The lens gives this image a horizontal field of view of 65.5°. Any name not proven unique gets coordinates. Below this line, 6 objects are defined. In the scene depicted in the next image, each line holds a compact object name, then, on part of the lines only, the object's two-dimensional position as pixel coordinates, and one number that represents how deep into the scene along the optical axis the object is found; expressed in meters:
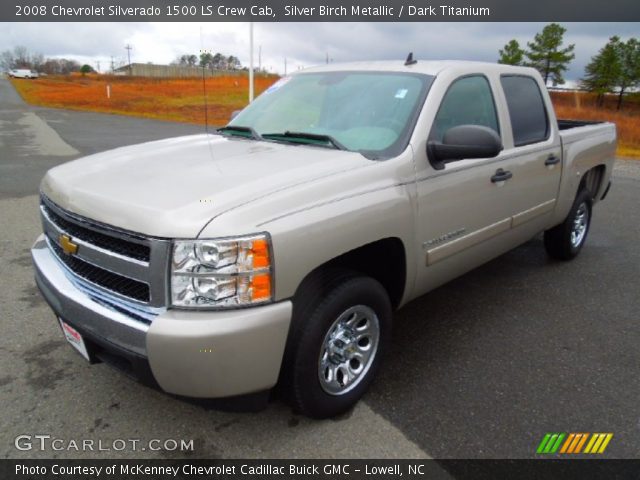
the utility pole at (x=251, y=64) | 19.77
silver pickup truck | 2.02
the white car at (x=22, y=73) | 90.44
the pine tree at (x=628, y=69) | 57.94
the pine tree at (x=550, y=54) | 55.62
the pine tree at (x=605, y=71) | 57.50
